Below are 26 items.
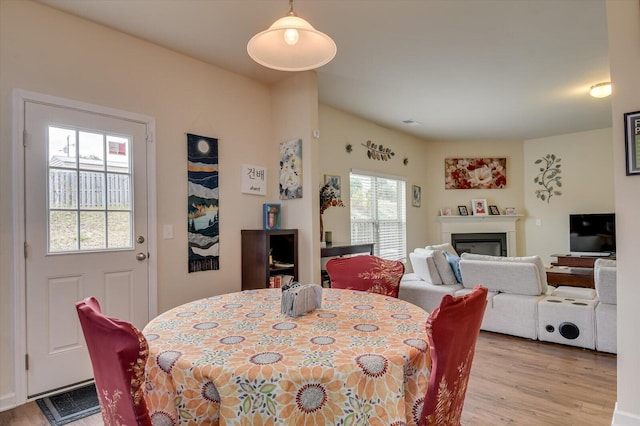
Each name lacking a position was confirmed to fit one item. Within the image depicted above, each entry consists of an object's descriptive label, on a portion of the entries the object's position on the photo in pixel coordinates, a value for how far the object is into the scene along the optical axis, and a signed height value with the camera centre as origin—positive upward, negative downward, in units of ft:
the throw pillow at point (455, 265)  12.49 -1.75
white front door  7.55 -0.15
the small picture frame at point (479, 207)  21.98 +0.59
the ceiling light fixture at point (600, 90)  12.73 +4.61
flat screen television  18.53 -1.06
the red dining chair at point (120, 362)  3.10 -1.27
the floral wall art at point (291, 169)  11.42 +1.68
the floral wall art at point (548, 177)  20.71 +2.29
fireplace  21.81 -1.66
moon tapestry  10.22 +0.52
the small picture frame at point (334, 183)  15.07 +1.59
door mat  6.84 -3.78
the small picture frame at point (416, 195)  20.86 +1.36
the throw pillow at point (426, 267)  12.49 -1.82
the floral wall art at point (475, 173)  22.22 +2.80
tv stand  17.58 -2.35
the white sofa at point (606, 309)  9.41 -2.60
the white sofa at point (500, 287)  10.76 -2.39
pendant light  5.70 +2.88
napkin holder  4.88 -1.15
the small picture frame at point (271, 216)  11.61 +0.13
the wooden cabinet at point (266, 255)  10.55 -1.14
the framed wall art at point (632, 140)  5.99 +1.27
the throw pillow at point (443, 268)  12.48 -1.83
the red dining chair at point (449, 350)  3.43 -1.37
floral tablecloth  3.08 -1.41
